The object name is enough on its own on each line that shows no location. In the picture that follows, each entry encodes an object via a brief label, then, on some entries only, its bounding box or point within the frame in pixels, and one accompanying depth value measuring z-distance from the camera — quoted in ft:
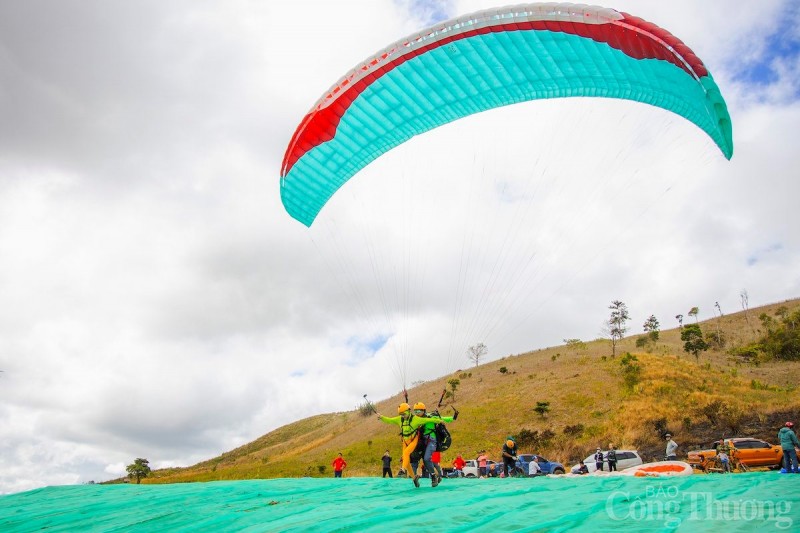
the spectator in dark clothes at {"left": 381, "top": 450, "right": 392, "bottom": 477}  57.01
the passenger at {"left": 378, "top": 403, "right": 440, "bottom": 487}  29.01
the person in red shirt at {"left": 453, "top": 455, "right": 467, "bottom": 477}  64.34
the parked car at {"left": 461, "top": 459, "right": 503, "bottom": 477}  67.00
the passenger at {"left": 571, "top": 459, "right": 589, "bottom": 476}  59.27
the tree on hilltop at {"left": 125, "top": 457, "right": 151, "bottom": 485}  137.80
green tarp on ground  14.70
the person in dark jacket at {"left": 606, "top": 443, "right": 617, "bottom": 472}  57.77
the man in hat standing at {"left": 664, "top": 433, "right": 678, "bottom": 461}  53.36
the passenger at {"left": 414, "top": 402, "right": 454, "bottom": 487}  28.76
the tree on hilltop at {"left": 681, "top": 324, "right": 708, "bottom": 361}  147.95
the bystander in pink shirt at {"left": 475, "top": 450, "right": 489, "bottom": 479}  61.82
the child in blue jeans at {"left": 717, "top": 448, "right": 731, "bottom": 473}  50.49
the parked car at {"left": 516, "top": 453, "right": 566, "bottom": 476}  69.62
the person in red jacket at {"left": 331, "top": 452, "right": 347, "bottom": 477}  59.26
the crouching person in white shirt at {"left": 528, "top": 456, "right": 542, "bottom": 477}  53.62
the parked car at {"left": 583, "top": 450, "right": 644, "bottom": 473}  65.41
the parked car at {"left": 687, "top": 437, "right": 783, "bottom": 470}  55.88
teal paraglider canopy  31.01
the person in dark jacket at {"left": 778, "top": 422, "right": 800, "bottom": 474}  38.40
